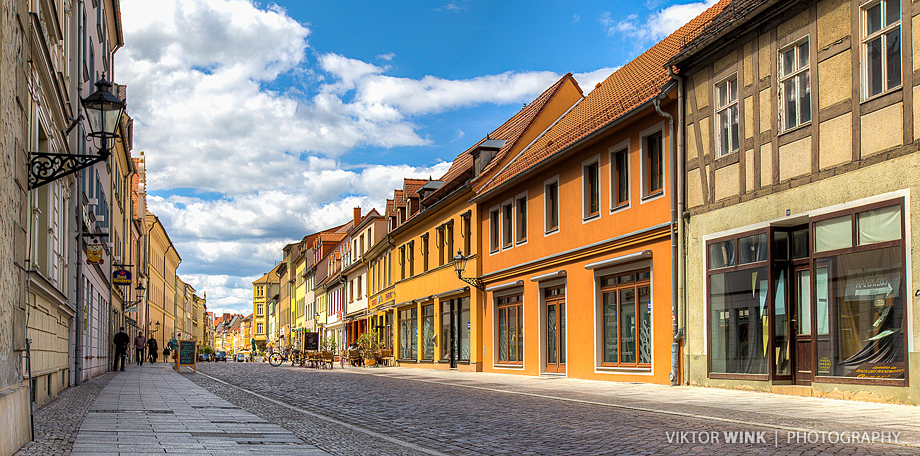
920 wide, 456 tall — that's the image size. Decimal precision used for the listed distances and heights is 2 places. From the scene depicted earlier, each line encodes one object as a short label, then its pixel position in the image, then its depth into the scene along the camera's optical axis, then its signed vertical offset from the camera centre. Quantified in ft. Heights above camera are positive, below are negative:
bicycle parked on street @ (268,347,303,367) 159.83 -14.94
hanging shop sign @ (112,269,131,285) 99.84 +0.58
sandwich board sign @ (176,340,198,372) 116.16 -9.74
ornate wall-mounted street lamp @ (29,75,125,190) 36.68 +7.45
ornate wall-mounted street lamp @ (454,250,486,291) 98.10 +1.19
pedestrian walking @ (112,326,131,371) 109.19 -8.06
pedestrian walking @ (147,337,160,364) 171.58 -13.52
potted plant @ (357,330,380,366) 139.13 -11.00
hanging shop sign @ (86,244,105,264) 71.36 +2.44
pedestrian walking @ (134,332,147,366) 142.00 -10.98
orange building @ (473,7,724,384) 62.75 +3.57
